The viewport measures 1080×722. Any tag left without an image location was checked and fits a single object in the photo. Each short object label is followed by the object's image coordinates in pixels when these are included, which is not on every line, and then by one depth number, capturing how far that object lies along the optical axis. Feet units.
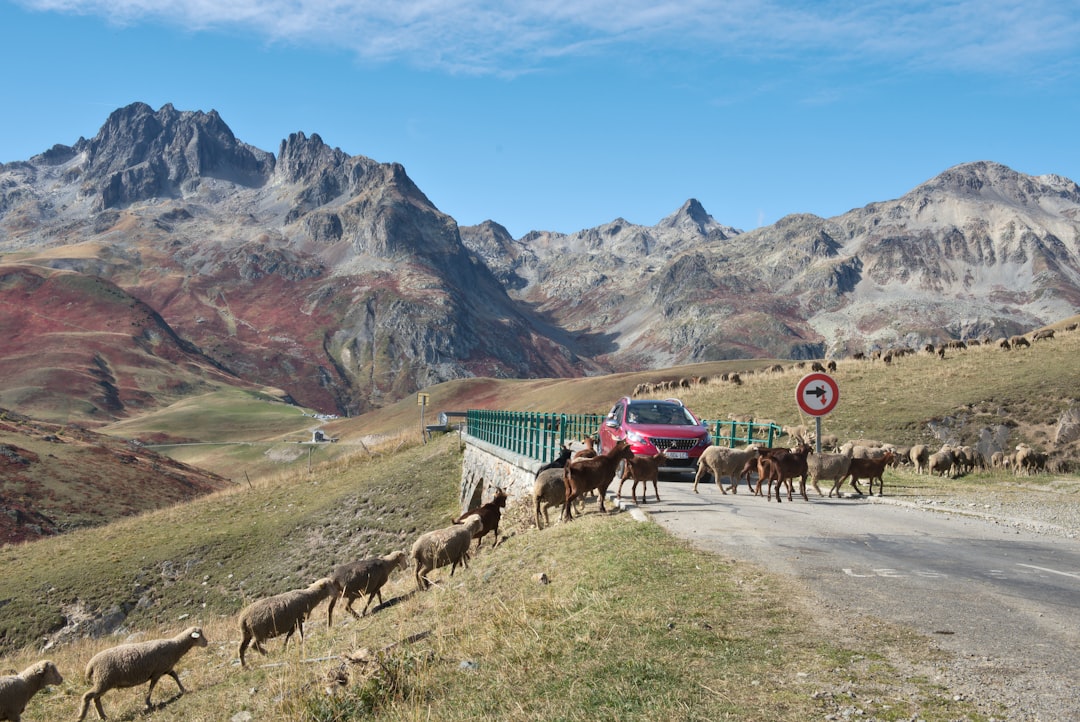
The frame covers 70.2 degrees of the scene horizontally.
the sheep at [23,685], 34.88
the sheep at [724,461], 59.47
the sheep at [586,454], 53.24
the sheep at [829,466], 57.47
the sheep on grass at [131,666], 36.04
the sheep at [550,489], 49.70
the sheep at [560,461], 53.26
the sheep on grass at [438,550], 45.21
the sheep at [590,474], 45.78
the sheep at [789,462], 54.19
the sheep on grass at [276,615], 39.83
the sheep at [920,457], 82.94
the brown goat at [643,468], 49.21
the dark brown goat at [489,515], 51.57
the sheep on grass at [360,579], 44.45
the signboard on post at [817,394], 56.39
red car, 61.26
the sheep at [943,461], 76.59
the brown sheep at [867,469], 58.39
